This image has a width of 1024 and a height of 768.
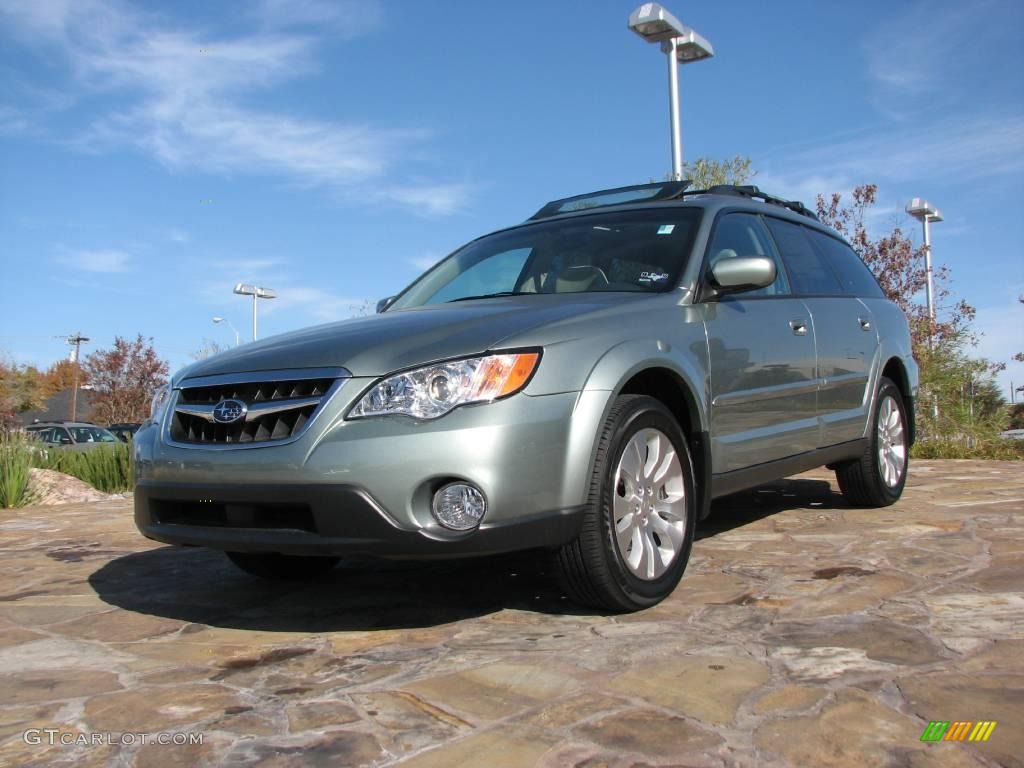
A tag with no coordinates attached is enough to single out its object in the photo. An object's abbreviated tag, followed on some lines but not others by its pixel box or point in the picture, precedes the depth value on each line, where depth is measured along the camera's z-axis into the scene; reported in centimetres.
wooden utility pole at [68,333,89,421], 6919
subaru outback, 295
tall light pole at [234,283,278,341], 2792
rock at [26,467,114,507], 907
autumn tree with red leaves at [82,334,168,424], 4225
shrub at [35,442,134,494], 1026
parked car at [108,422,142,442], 2674
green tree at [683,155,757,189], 1509
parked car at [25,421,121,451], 2369
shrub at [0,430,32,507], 859
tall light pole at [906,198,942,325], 1861
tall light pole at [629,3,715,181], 1103
